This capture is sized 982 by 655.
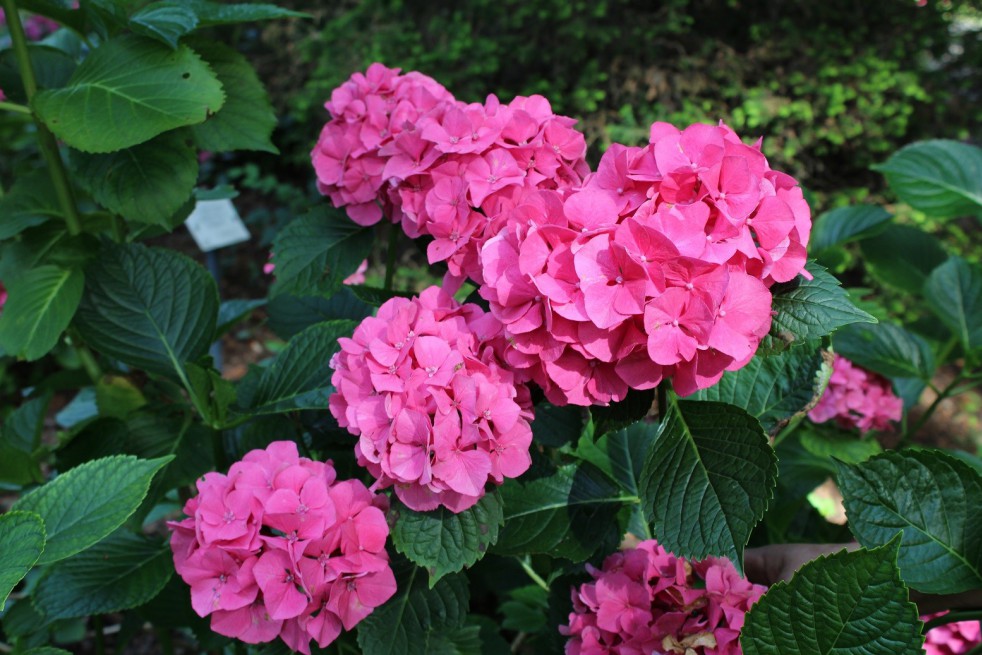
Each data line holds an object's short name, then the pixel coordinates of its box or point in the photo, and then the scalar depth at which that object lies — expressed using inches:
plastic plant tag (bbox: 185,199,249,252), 85.4
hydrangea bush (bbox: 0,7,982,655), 30.1
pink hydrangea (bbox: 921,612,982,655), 51.8
